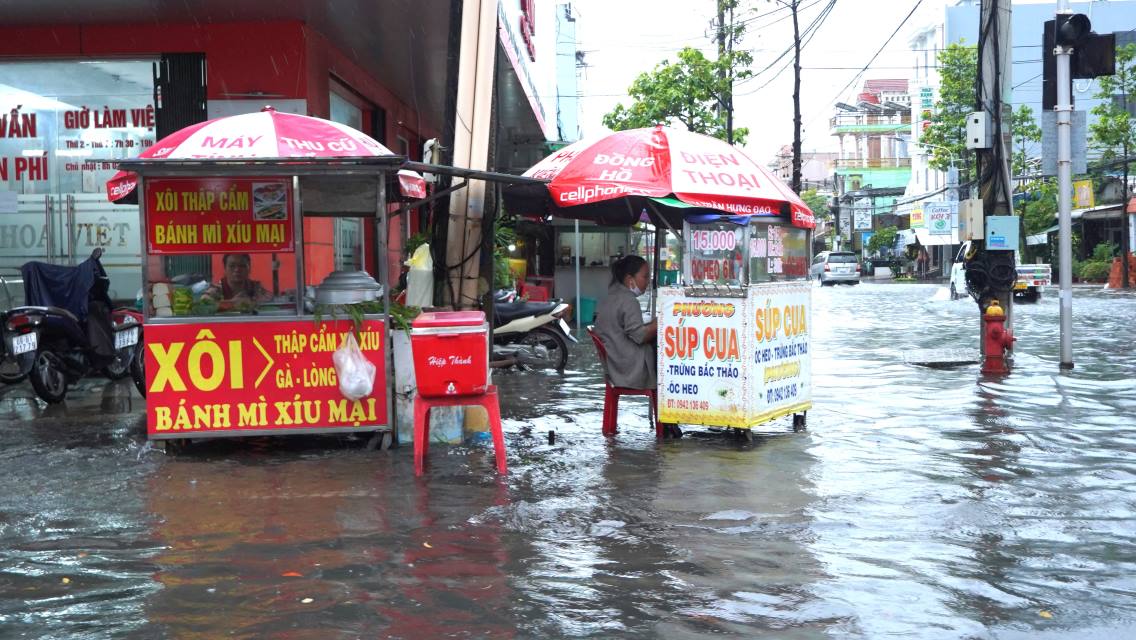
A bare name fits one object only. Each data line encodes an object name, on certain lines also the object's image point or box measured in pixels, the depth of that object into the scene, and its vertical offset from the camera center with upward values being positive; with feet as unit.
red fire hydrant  42.91 -2.81
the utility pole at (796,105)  128.67 +19.78
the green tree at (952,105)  148.66 +22.40
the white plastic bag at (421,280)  32.50 -0.15
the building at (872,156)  265.75 +33.51
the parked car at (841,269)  169.68 +0.03
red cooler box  24.12 -1.76
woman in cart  28.25 -0.31
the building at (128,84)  45.19 +8.07
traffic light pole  43.37 +3.75
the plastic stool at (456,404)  24.50 -3.03
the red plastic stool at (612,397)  29.91 -3.35
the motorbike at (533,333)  48.60 -2.63
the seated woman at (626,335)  29.71 -1.66
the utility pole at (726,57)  140.46 +26.50
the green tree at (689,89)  140.05 +22.77
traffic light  42.50 +8.40
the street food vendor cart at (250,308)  27.04 -0.78
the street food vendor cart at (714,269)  27.89 +0.03
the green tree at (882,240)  245.45 +6.25
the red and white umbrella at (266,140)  26.25 +3.24
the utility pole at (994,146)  48.11 +5.25
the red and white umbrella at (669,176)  27.86 +2.44
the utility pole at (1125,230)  121.60 +3.80
